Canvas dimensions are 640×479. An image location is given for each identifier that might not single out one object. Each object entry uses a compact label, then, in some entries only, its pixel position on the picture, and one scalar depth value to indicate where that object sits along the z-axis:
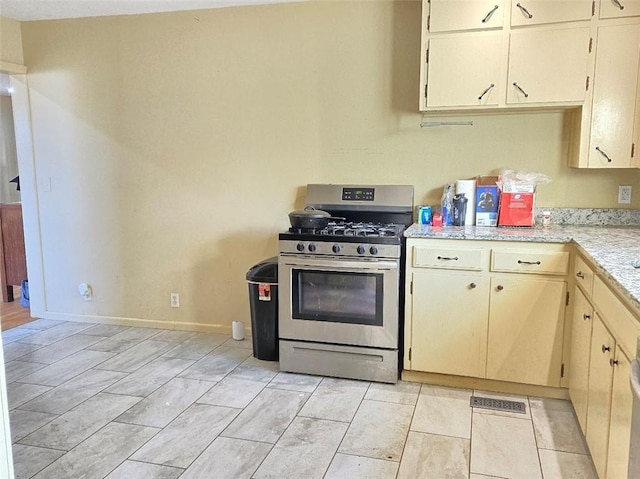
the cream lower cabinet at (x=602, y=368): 1.69
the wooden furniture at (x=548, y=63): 2.78
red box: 3.10
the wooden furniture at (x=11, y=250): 4.96
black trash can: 3.36
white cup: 3.85
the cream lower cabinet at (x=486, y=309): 2.78
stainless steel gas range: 2.97
